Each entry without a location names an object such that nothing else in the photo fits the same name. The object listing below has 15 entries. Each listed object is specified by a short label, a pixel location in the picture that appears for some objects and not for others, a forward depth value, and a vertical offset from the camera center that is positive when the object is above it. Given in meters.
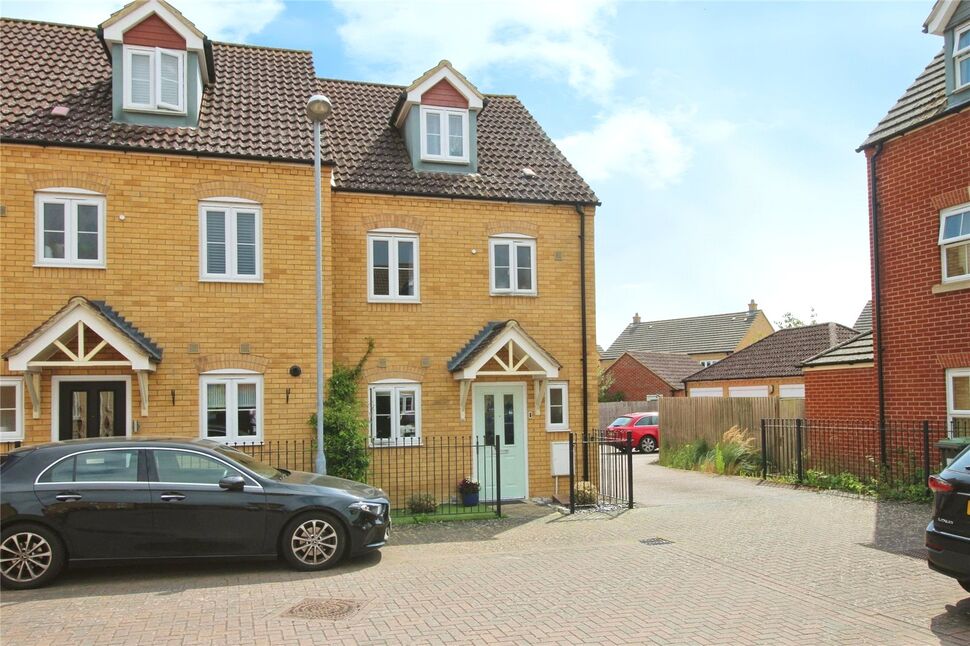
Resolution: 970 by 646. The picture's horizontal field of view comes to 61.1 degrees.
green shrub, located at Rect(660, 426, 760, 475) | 20.33 -2.35
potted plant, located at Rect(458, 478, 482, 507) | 14.76 -2.20
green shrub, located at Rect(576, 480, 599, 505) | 14.53 -2.25
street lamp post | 11.52 +2.66
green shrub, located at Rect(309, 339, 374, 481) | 13.78 -1.09
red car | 30.73 -2.32
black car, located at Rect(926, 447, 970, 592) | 7.20 -1.45
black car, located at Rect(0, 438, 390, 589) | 8.95 -1.55
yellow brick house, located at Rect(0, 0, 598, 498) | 13.19 +2.10
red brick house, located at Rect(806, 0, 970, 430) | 14.46 +2.28
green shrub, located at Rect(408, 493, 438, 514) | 13.82 -2.27
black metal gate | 14.48 -2.07
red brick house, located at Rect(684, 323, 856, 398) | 28.36 -0.03
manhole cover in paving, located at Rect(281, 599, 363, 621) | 7.69 -2.28
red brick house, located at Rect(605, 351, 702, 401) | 41.47 -0.38
